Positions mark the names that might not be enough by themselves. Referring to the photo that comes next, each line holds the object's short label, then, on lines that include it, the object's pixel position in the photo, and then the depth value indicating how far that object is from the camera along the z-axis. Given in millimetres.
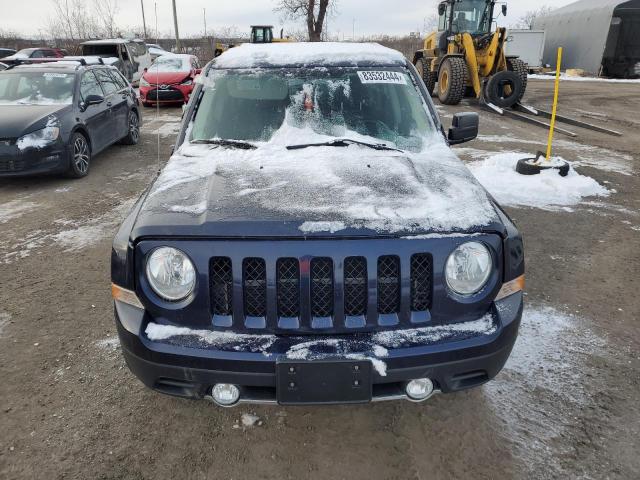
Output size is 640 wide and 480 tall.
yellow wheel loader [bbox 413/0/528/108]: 13805
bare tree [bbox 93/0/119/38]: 34594
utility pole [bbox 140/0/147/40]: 46525
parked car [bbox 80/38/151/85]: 19366
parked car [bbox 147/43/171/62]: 23625
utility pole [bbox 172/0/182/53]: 28562
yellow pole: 6273
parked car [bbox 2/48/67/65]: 21047
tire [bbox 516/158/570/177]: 6727
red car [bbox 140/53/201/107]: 14148
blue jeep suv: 1989
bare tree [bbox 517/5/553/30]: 56375
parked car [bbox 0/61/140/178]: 6478
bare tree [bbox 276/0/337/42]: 29688
